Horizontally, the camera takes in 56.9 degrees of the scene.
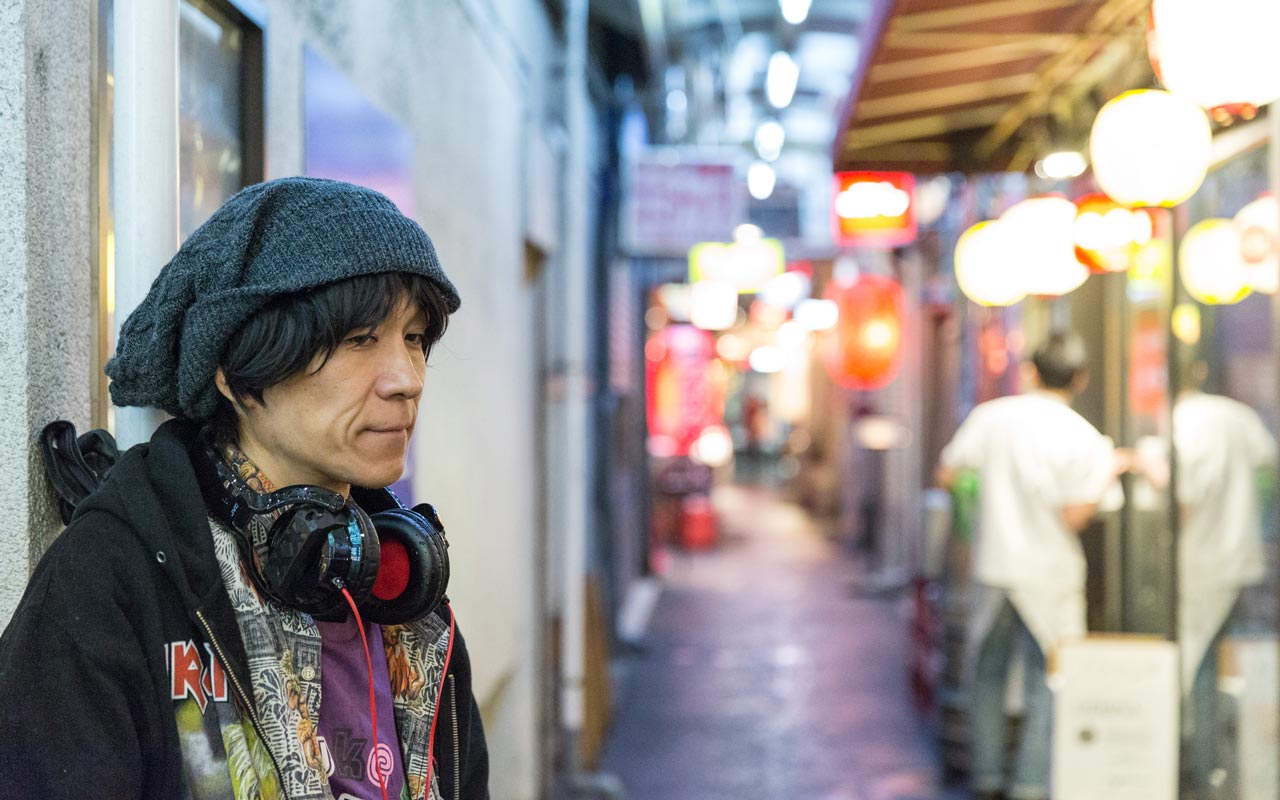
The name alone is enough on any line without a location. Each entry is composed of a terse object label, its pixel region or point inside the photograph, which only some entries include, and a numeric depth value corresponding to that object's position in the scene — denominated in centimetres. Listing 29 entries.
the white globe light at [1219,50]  329
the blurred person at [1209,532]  490
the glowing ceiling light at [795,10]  1084
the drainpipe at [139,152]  171
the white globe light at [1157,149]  430
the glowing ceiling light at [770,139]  1819
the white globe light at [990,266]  634
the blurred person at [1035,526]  568
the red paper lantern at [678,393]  1800
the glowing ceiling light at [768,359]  3366
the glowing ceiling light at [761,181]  2008
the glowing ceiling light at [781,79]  1334
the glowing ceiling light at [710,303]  1734
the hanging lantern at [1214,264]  496
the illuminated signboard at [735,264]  1460
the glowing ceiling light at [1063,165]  649
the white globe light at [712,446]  1950
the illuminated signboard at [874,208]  1073
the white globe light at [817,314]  1954
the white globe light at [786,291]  2091
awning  500
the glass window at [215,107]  235
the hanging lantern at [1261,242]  444
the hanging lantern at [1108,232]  548
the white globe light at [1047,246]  604
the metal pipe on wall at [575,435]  619
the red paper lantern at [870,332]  1370
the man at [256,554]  130
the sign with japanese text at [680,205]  947
